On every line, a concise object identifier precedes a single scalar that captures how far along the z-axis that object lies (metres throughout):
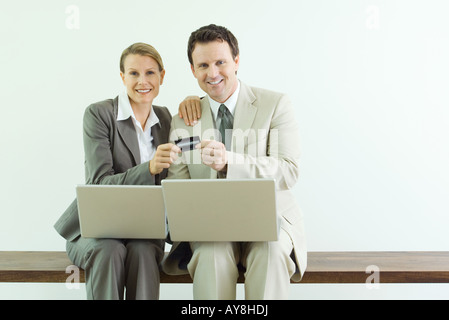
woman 2.24
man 2.15
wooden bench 2.42
